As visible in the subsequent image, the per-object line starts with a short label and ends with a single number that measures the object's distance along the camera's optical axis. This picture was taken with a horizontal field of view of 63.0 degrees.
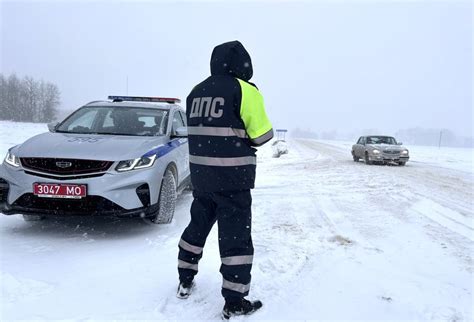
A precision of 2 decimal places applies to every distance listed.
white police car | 4.00
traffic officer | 2.59
